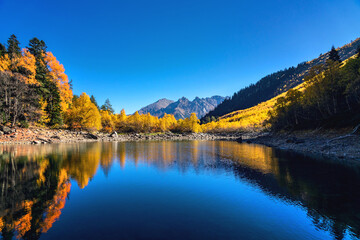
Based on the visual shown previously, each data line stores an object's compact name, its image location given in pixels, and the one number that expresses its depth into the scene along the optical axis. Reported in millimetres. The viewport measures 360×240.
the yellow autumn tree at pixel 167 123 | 122000
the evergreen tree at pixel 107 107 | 122131
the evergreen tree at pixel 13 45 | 49550
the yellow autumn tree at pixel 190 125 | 128750
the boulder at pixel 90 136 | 62259
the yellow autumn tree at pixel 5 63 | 41431
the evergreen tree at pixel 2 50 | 48688
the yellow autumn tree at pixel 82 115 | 62341
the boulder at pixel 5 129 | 38469
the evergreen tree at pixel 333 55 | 64312
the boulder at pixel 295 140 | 41450
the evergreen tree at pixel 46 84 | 51500
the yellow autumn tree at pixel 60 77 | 51750
